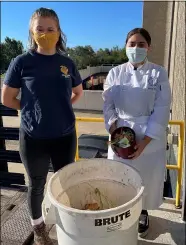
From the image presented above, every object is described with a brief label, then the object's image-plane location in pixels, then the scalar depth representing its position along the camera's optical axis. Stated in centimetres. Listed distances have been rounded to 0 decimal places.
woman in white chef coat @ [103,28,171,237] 212
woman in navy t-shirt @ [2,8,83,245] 188
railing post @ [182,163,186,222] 244
